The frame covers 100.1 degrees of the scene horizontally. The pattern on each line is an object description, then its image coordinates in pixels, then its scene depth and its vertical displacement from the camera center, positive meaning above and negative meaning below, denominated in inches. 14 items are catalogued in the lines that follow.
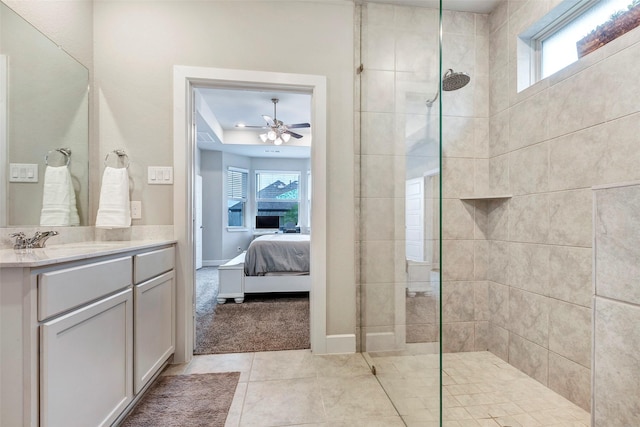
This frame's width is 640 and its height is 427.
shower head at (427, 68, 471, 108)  71.4 +37.2
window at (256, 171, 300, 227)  261.1 +18.0
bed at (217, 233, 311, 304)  126.8 -27.5
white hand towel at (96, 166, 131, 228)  68.7 +3.3
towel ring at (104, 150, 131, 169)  72.8 +15.6
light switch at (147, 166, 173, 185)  74.5 +10.9
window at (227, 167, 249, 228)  241.9 +17.0
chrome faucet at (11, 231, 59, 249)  48.3 -4.9
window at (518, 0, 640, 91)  59.4 +45.0
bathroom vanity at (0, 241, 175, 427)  33.2 -18.1
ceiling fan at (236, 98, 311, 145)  157.9 +51.8
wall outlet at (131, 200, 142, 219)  74.0 +1.3
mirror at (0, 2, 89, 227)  51.1 +19.0
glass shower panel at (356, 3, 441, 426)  43.7 +2.6
